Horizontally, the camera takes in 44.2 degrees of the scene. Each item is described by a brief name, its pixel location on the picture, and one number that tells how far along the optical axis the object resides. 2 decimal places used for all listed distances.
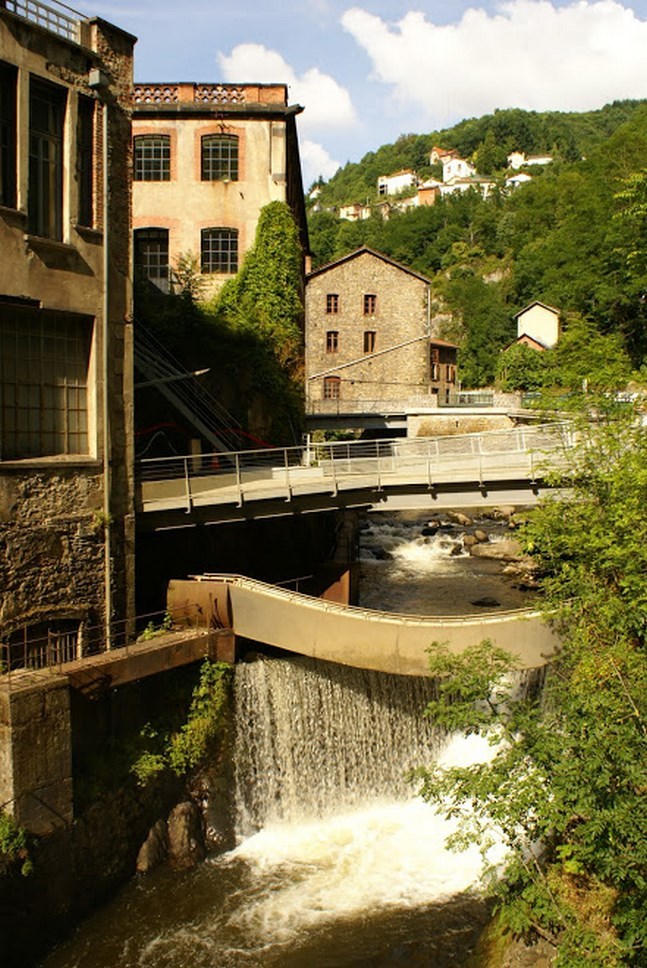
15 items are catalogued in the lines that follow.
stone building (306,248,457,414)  45.66
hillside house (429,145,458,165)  196.38
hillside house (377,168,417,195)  184.12
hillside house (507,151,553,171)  170.75
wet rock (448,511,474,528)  38.84
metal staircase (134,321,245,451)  21.36
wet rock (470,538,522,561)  32.00
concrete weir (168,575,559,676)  15.42
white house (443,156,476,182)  184.88
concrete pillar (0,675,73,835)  11.54
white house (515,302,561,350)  64.75
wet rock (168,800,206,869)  13.99
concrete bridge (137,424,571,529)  17.25
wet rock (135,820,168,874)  13.61
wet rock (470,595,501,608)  25.31
